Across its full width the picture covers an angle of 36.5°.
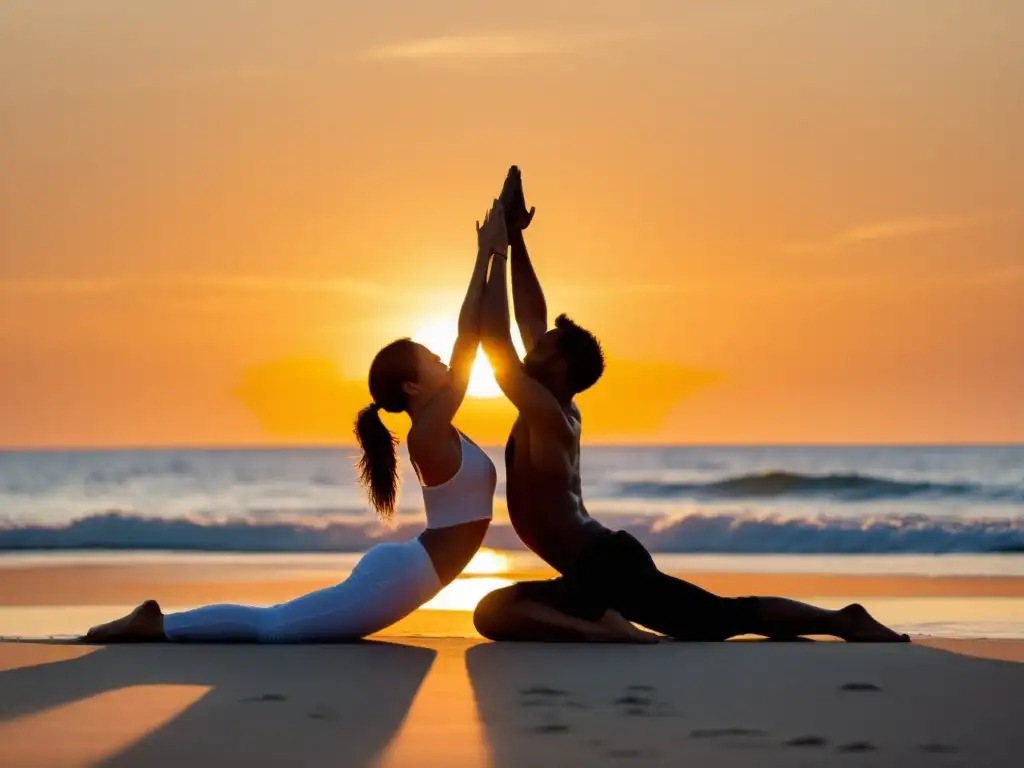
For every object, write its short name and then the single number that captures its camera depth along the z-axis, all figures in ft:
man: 23.06
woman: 23.02
